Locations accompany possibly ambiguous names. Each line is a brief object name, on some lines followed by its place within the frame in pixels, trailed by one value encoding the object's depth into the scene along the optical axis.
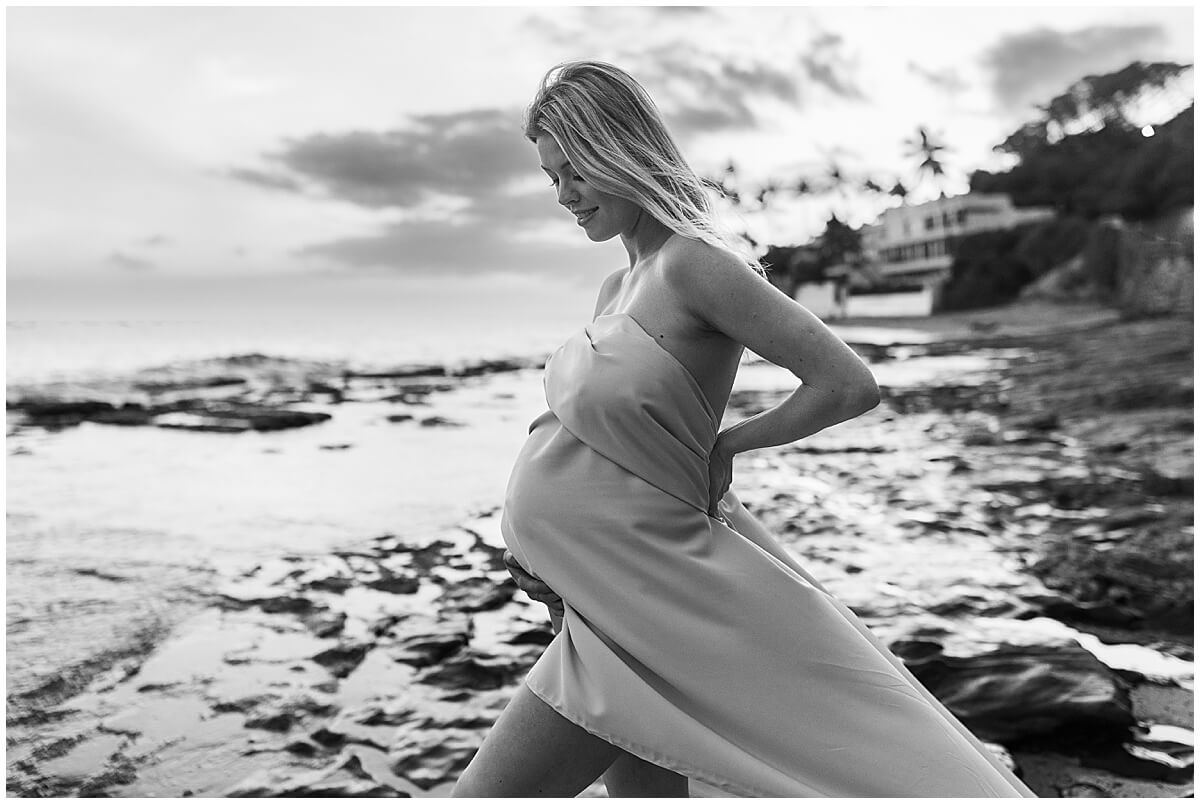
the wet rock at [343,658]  4.29
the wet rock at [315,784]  3.15
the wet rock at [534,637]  4.54
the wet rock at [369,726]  3.54
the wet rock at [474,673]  4.06
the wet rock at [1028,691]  3.22
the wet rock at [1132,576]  4.39
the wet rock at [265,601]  5.27
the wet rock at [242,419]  14.61
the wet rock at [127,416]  15.64
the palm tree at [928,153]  58.03
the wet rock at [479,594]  5.11
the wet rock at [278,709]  3.73
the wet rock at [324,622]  4.81
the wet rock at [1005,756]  3.04
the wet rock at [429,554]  6.13
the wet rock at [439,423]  15.04
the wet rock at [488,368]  27.47
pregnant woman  1.59
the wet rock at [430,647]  4.36
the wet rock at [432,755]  3.27
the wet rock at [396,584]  5.51
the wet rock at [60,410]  16.25
